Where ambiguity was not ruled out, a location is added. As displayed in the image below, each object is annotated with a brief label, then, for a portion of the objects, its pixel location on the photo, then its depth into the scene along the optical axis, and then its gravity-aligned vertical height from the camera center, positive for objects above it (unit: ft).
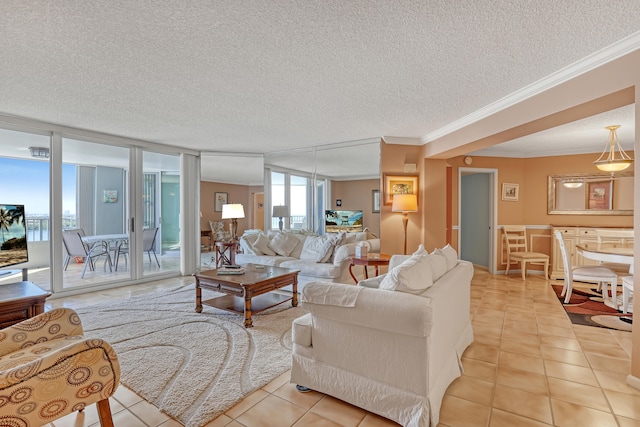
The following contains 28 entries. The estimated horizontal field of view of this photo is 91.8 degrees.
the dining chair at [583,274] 13.01 -2.60
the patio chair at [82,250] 15.34 -2.00
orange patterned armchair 3.84 -2.32
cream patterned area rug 6.58 -3.87
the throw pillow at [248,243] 17.47 -1.75
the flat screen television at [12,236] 7.62 -0.61
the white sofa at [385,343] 5.52 -2.58
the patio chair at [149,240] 17.69 -1.59
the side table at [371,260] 12.50 -1.95
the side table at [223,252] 18.49 -2.41
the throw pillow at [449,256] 8.33 -1.19
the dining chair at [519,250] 18.01 -2.36
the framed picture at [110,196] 16.98 +0.88
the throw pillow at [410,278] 6.02 -1.32
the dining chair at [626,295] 11.22 -3.12
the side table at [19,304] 6.45 -1.96
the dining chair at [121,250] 17.06 -2.10
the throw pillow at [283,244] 17.26 -1.77
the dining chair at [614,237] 16.02 -1.28
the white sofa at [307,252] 14.49 -2.08
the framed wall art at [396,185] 16.35 +1.46
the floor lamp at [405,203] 14.60 +0.45
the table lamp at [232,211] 18.54 +0.08
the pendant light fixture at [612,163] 13.73 +2.26
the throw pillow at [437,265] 7.14 -1.27
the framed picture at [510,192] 19.81 +1.34
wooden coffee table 10.66 -2.72
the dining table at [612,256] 11.13 -1.62
